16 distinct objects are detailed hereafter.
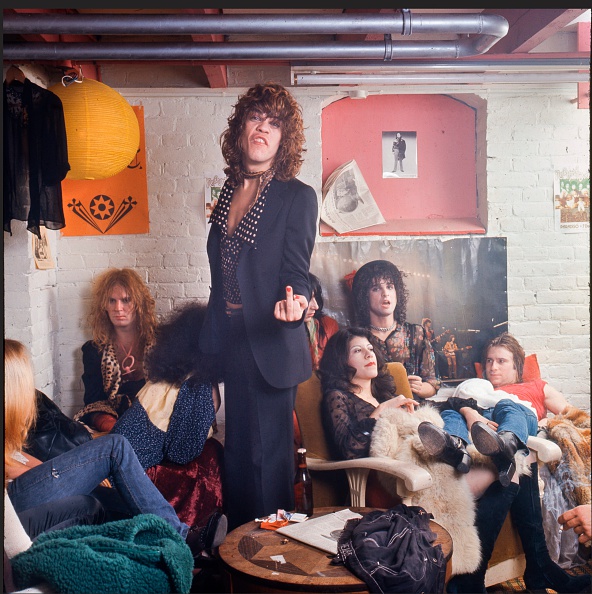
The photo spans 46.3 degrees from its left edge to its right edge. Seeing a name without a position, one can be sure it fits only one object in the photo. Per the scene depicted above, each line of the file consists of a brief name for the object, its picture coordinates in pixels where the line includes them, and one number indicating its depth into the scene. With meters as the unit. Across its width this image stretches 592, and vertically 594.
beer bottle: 3.06
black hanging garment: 2.94
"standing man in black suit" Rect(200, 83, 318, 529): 3.07
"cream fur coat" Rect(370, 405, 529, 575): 3.06
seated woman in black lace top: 3.15
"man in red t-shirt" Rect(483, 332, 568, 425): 3.22
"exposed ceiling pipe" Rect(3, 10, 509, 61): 2.71
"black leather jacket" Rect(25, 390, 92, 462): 2.95
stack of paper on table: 2.76
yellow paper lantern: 2.88
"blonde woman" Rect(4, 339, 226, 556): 2.85
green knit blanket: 2.49
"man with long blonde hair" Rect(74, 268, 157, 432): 3.12
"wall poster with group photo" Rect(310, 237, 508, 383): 3.21
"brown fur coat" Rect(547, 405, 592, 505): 3.17
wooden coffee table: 2.52
